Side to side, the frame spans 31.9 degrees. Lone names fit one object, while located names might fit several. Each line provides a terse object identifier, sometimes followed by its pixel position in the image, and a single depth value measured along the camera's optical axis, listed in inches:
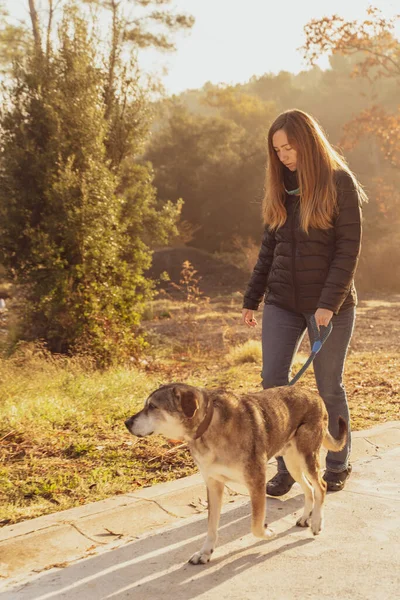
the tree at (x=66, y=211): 392.2
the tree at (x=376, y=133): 907.4
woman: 183.5
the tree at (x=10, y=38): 677.3
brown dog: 148.4
